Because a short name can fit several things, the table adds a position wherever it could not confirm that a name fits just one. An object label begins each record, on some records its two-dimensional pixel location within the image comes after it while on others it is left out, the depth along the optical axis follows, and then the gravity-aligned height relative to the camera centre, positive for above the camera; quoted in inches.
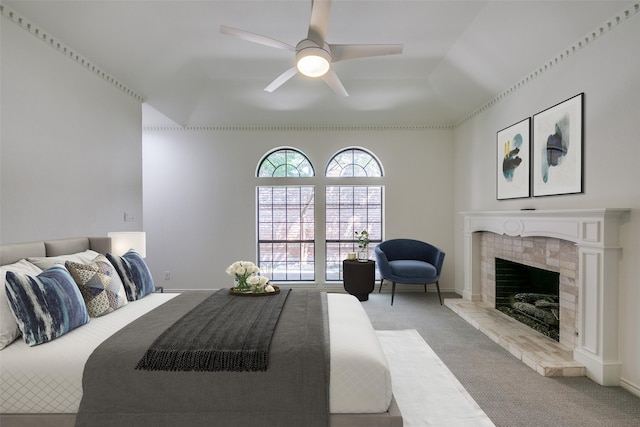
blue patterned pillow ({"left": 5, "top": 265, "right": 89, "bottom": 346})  68.4 -21.6
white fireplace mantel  95.6 -22.6
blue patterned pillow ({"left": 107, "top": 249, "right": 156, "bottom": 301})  105.0 -22.1
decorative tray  106.7 -28.1
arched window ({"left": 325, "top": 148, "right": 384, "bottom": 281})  223.8 +1.8
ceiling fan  90.1 +50.9
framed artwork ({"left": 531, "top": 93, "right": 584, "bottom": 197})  111.6 +23.9
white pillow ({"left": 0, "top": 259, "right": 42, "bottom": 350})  67.8 -24.7
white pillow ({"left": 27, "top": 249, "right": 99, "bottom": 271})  89.8 -14.9
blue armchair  180.5 -31.2
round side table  191.5 -40.9
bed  61.7 -34.4
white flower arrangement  107.7 -23.6
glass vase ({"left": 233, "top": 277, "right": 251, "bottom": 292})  109.2 -26.2
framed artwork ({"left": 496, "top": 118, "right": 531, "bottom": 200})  140.3 +23.7
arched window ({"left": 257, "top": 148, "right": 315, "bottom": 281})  226.4 -15.5
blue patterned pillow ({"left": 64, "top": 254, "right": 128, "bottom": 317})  86.5 -21.4
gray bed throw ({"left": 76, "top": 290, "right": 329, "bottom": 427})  60.3 -35.5
